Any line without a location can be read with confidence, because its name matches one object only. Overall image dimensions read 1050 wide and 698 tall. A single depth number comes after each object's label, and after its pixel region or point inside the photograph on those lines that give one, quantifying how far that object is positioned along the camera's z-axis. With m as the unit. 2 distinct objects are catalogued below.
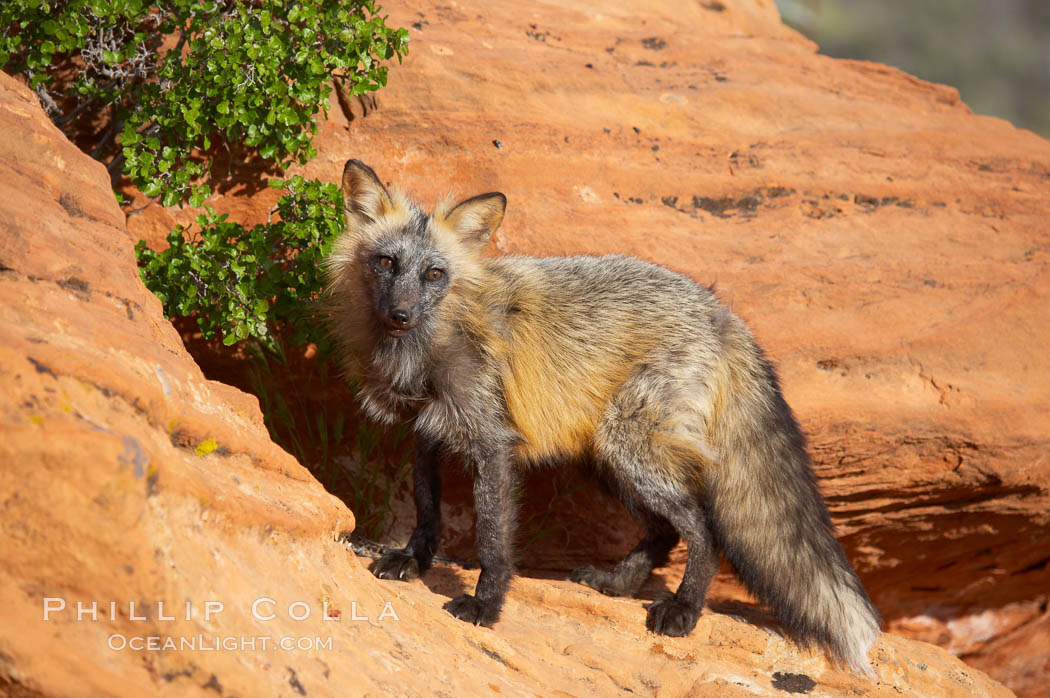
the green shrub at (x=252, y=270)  9.29
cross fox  7.92
